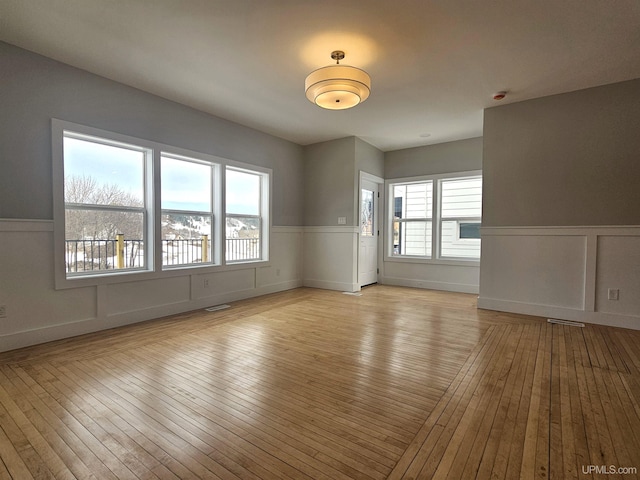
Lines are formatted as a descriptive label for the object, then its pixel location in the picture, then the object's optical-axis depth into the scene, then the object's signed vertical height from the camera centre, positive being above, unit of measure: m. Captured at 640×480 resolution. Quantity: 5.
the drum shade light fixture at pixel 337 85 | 2.81 +1.39
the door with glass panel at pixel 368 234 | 6.03 -0.04
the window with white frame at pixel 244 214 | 5.02 +0.30
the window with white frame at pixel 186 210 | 4.17 +0.30
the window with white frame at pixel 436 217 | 5.74 +0.30
